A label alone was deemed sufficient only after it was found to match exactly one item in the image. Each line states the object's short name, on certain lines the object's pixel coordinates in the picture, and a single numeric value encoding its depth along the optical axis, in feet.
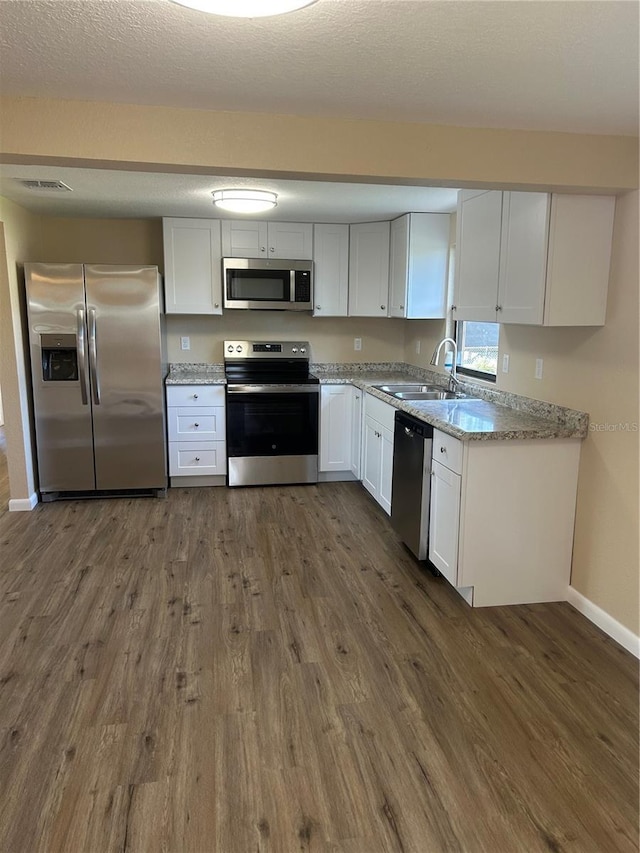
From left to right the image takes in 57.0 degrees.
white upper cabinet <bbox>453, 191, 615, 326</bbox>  8.97
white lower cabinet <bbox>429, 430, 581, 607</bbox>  9.69
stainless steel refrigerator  14.39
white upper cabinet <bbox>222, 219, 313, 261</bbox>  16.34
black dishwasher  10.96
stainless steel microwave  16.35
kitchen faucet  14.00
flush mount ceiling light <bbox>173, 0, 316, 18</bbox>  4.34
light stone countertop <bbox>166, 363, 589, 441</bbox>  9.60
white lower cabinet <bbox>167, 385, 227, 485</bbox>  15.90
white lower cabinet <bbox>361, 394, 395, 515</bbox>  13.38
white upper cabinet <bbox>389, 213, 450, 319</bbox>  15.34
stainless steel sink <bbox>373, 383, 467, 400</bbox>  13.93
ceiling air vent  11.84
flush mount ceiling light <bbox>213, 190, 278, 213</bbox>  12.32
